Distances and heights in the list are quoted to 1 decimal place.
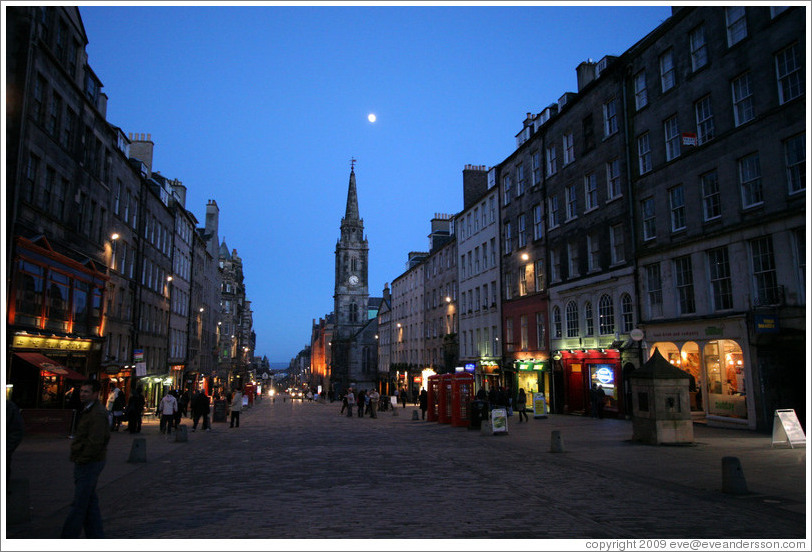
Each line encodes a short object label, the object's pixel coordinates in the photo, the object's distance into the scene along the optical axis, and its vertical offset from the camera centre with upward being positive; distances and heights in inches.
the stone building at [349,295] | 4621.1 +626.7
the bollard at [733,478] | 404.8 -77.8
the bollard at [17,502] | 324.2 -71.3
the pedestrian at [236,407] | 1191.3 -70.3
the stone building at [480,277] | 1775.3 +310.3
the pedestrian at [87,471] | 276.7 -47.3
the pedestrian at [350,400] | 1593.1 -79.8
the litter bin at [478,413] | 1054.4 -77.6
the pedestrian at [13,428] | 328.5 -30.1
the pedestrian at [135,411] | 934.4 -59.2
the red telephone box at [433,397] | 1320.1 -61.3
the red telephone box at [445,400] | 1202.6 -61.6
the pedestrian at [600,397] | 1190.3 -57.6
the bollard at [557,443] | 654.5 -83.3
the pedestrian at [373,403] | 1494.8 -81.8
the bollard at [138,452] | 600.4 -80.9
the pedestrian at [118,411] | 947.2 -59.7
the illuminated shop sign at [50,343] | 869.8 +54.6
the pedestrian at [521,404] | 1147.3 -67.7
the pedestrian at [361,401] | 1546.4 -78.2
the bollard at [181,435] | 840.9 -89.3
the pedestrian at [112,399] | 951.6 -42.2
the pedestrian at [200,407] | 1064.2 -61.4
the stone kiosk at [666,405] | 692.7 -44.1
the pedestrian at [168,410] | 954.1 -59.7
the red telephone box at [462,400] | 1119.0 -56.7
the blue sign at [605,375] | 1178.0 -12.1
